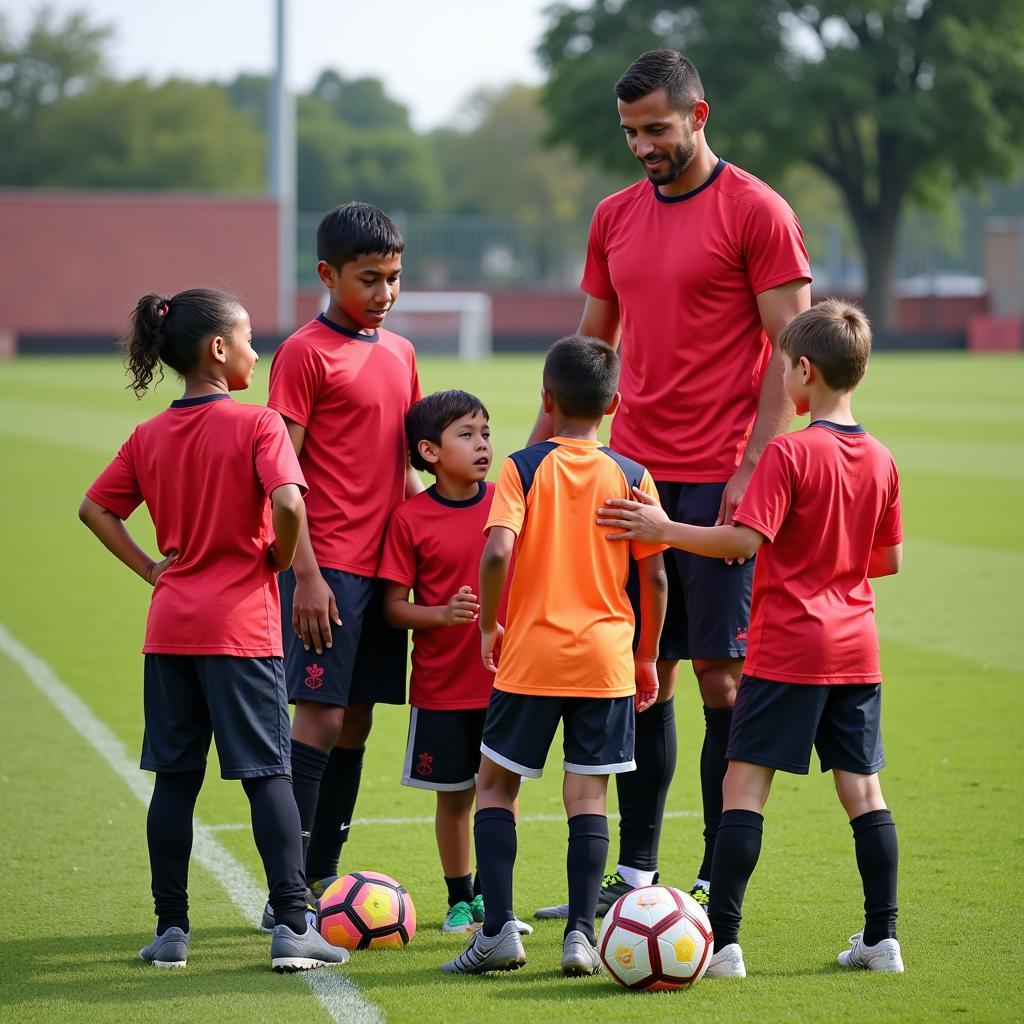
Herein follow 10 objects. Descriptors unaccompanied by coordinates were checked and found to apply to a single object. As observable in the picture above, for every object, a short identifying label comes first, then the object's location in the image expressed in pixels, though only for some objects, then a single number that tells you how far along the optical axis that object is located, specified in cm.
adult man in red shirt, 912
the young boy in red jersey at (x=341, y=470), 895
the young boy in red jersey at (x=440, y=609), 901
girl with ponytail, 830
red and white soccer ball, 788
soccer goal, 9756
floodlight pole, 8937
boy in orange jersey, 818
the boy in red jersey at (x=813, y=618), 807
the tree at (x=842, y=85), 10219
